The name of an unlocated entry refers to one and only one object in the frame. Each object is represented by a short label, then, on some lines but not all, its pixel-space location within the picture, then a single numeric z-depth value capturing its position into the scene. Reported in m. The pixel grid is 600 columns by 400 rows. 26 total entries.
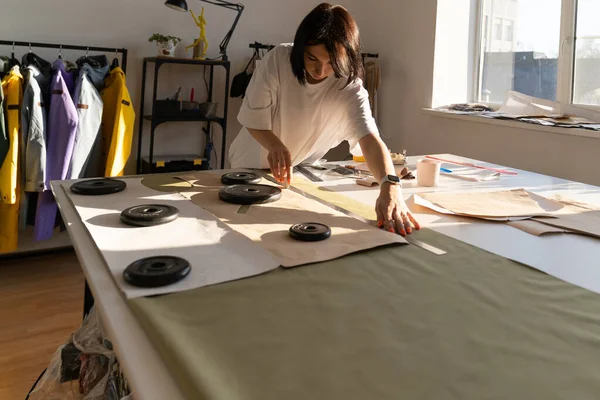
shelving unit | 3.08
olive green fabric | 0.61
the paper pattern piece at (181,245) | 0.91
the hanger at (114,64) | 2.99
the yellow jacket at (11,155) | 2.61
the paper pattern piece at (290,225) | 1.03
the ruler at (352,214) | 1.10
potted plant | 3.07
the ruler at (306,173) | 1.77
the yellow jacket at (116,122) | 2.91
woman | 1.53
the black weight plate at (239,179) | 1.59
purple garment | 2.73
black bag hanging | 3.37
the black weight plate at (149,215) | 1.15
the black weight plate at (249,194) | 1.36
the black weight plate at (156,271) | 0.85
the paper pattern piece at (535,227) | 1.23
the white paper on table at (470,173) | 1.85
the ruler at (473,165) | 1.99
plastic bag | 1.17
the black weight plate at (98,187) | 1.41
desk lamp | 3.23
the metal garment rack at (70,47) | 2.89
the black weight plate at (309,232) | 1.09
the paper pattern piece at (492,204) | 1.36
